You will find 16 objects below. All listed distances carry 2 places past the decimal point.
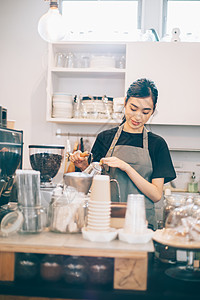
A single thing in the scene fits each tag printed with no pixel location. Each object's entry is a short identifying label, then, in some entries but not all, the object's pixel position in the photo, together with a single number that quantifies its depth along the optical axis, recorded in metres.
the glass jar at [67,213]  1.53
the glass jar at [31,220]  1.53
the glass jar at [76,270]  1.38
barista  2.23
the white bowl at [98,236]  1.44
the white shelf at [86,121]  3.53
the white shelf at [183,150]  3.74
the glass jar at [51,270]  1.39
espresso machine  1.90
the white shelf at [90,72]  3.56
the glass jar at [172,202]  1.69
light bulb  2.34
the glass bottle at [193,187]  3.69
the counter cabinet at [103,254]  1.36
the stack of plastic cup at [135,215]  1.46
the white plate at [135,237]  1.43
